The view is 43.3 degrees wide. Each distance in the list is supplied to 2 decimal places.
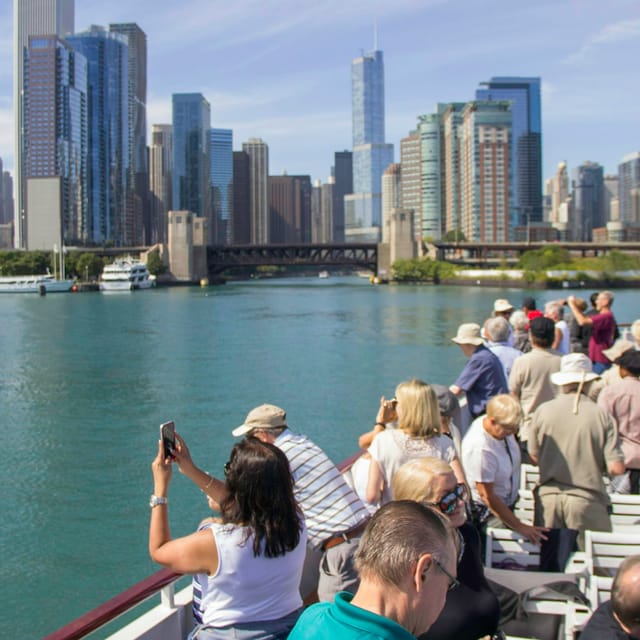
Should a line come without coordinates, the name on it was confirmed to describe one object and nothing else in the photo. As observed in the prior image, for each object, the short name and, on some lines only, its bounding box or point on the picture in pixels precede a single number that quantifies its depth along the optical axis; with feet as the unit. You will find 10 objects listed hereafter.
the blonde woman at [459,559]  8.46
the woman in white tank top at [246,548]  8.38
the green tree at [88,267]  333.21
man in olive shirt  13.30
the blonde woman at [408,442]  12.18
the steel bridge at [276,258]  335.47
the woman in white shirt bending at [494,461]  13.05
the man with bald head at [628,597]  7.21
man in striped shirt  10.96
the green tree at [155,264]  343.67
